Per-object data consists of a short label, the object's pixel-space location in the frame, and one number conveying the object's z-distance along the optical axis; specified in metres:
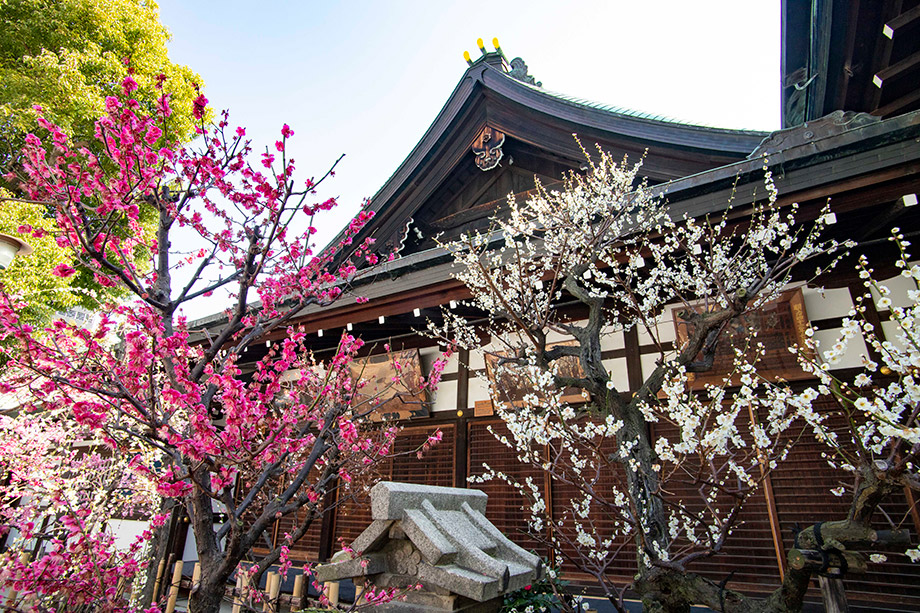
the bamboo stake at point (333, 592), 4.41
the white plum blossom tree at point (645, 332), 3.38
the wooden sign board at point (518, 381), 6.81
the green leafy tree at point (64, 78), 7.77
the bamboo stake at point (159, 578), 6.29
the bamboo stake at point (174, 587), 5.64
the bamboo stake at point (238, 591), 4.62
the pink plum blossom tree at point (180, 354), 2.83
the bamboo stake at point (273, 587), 5.15
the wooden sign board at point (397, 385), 7.84
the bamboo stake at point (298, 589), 5.14
